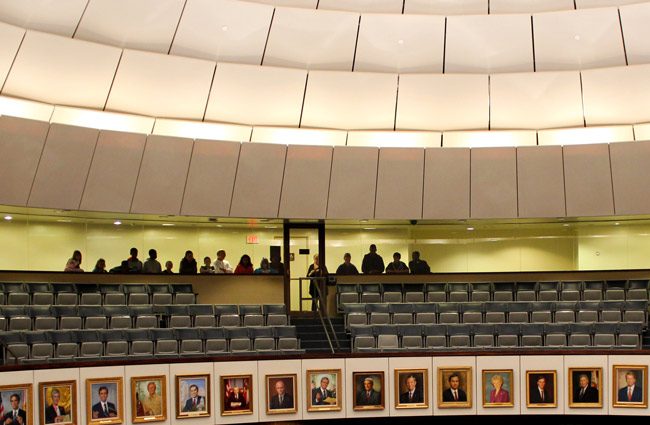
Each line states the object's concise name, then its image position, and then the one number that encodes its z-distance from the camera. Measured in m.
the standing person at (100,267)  23.12
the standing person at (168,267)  23.97
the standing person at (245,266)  24.50
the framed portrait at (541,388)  20.28
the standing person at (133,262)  23.53
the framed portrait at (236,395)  19.38
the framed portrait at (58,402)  17.02
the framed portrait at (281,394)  19.70
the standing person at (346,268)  25.14
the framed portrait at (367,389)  20.12
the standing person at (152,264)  23.77
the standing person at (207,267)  24.30
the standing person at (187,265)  24.11
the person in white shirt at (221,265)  24.44
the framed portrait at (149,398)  18.39
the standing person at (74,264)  22.75
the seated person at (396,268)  25.30
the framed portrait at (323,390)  19.95
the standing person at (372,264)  25.20
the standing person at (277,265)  24.81
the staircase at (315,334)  21.70
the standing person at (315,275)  23.98
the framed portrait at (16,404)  16.27
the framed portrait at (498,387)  20.33
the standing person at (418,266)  25.34
